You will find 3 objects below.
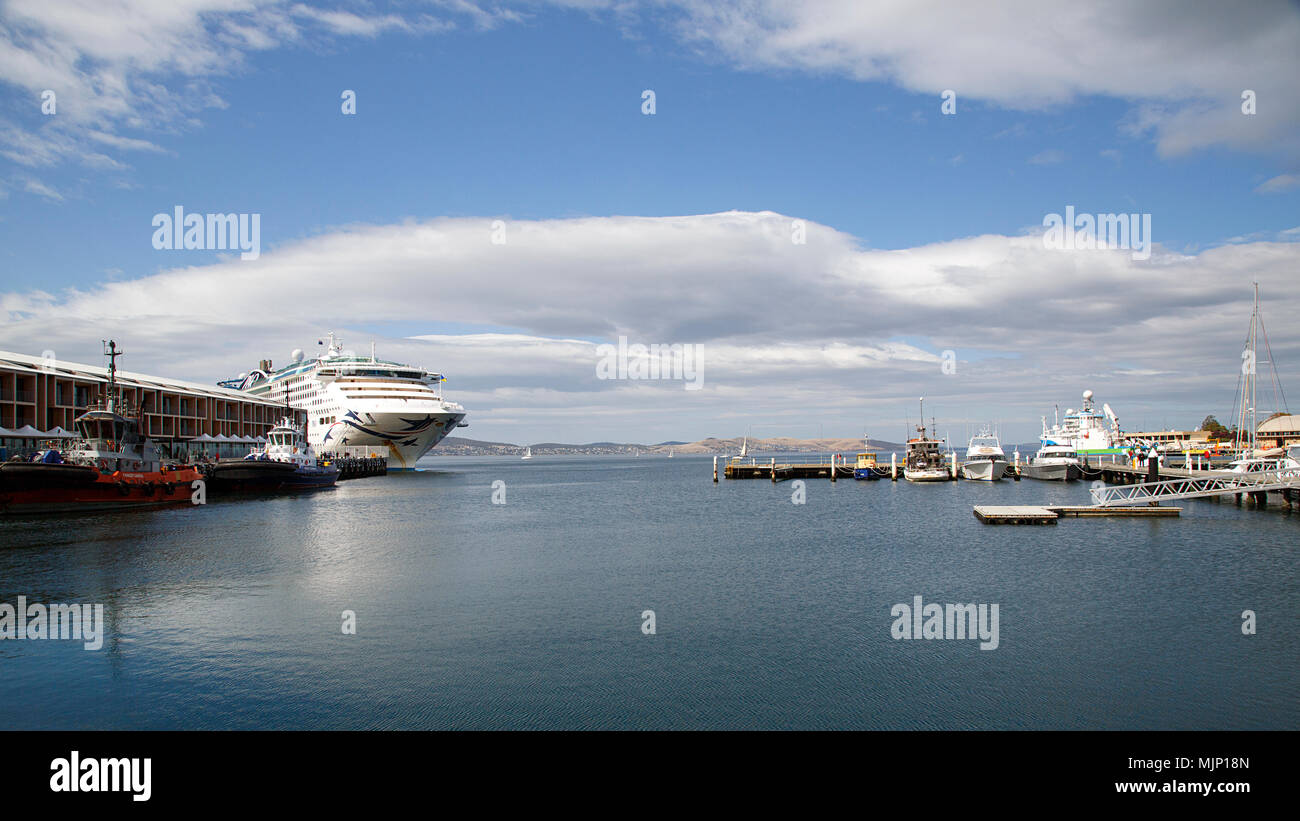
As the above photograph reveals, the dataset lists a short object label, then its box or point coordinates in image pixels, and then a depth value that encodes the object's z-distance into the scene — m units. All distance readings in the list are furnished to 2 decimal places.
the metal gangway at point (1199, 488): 39.56
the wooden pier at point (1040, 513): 38.97
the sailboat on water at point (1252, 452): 53.97
